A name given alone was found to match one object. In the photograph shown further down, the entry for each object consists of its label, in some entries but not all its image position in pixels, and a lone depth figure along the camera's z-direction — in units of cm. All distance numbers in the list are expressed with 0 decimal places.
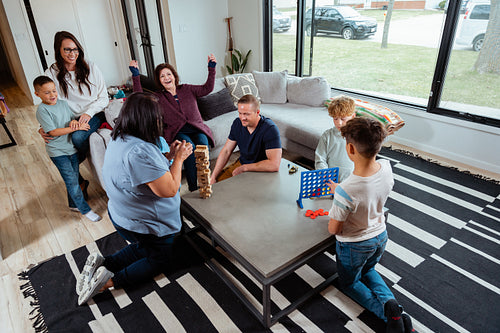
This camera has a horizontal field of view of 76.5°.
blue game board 173
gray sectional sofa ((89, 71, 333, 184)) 304
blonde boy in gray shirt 204
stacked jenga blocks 182
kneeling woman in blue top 152
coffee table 148
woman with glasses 241
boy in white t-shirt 138
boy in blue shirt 222
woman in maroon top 270
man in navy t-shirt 210
